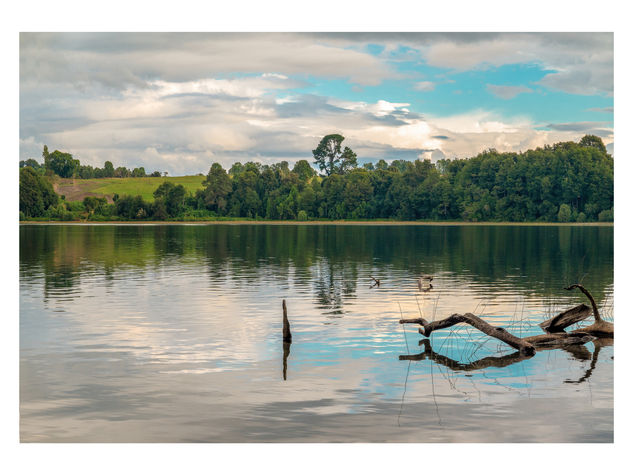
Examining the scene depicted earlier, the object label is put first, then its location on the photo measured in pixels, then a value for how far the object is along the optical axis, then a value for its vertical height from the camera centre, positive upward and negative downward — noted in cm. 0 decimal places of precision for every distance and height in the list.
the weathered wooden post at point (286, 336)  2442 -360
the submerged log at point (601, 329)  2591 -346
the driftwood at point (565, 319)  2567 -312
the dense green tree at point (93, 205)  19262 +777
